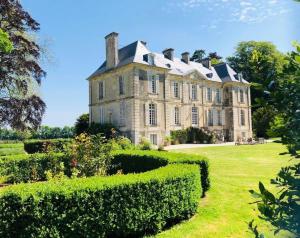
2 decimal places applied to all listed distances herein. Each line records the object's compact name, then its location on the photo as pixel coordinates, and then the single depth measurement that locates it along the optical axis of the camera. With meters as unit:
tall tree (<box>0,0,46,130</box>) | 20.25
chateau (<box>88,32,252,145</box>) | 30.05
